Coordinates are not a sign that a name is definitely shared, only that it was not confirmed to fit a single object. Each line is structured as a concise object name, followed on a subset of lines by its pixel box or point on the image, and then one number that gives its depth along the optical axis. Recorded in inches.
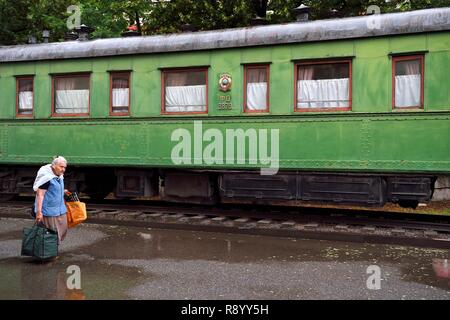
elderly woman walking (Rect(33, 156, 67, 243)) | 257.0
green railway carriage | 333.1
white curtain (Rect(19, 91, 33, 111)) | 446.0
